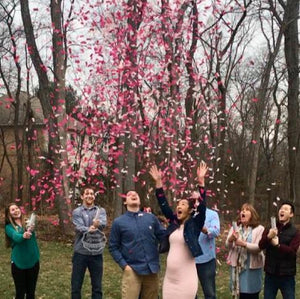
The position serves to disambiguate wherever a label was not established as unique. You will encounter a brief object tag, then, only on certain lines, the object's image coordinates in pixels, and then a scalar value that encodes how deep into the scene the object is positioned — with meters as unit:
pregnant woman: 4.37
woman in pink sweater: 4.95
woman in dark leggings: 5.30
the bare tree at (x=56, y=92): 12.37
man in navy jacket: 4.61
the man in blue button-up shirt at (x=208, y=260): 5.30
